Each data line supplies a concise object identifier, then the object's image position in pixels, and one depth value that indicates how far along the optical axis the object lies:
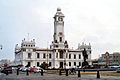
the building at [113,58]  92.31
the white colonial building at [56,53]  58.18
